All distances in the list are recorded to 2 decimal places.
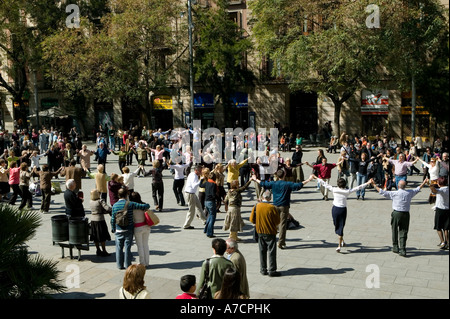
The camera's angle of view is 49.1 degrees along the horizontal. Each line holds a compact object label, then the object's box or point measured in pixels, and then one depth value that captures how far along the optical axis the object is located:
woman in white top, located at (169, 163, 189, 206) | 15.30
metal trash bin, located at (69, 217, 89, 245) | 10.18
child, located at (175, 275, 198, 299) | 5.71
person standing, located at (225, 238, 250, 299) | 6.89
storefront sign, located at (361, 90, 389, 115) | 35.31
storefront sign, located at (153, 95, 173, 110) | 42.53
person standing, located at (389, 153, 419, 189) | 15.44
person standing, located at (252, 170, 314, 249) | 10.66
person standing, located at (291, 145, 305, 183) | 16.92
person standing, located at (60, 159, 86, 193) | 14.62
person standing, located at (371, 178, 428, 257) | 10.22
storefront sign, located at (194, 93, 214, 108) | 41.19
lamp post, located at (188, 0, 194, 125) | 32.41
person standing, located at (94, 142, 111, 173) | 21.67
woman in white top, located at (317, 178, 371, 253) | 10.50
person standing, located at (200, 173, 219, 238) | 11.84
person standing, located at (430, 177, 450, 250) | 10.13
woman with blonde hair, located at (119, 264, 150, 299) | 5.72
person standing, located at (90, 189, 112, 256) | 10.47
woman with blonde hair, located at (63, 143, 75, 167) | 22.34
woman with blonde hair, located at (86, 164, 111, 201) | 13.79
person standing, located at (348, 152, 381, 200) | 16.38
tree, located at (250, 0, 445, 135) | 28.61
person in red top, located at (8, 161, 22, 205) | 15.30
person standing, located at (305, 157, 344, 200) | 15.79
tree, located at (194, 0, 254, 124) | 35.90
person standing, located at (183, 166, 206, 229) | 12.70
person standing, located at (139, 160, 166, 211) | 14.74
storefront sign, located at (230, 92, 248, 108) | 39.88
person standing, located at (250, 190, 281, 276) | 9.04
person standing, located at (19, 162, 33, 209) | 14.96
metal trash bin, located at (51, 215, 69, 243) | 10.38
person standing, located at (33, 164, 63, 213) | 14.47
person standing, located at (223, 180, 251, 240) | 11.15
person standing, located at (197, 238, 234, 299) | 6.59
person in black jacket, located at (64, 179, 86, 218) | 10.84
